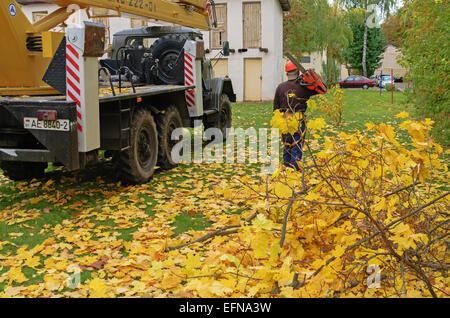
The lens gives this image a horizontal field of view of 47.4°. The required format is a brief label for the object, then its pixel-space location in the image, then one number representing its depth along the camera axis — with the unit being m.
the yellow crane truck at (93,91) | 5.93
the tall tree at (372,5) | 42.72
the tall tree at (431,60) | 9.84
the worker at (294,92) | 7.48
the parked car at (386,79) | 47.44
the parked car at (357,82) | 46.53
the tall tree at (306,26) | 30.67
